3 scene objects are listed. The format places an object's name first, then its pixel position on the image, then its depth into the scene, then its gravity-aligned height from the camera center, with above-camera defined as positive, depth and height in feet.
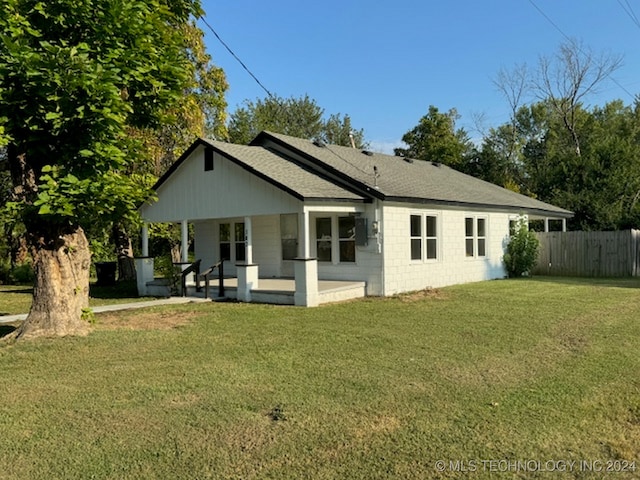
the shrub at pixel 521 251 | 59.16 -1.51
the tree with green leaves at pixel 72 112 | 22.68 +6.40
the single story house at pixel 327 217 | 41.98 +2.52
